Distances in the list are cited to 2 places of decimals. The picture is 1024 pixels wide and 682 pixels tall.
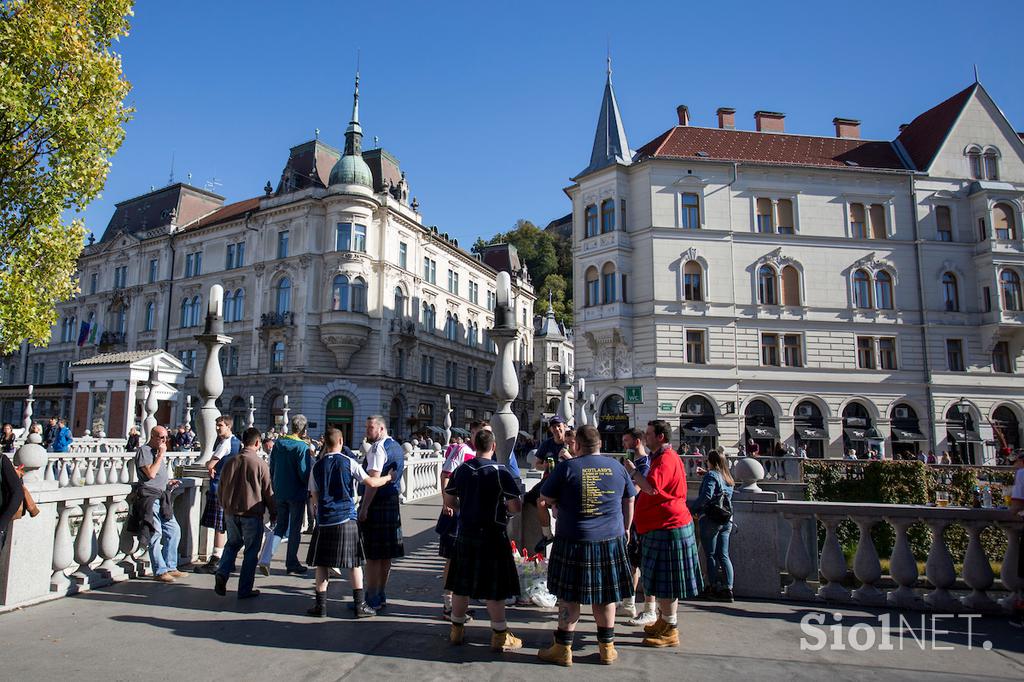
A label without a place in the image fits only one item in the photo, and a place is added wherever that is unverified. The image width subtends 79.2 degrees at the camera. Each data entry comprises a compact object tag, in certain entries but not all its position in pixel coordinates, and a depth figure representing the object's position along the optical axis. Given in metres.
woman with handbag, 7.23
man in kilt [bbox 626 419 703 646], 5.71
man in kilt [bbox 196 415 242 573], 8.61
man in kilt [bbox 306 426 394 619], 6.41
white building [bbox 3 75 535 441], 40.97
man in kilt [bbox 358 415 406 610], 6.70
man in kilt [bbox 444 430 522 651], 5.47
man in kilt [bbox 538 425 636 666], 5.27
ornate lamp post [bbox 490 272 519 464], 7.93
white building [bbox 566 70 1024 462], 31.42
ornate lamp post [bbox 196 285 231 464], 10.10
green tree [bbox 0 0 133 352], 15.00
